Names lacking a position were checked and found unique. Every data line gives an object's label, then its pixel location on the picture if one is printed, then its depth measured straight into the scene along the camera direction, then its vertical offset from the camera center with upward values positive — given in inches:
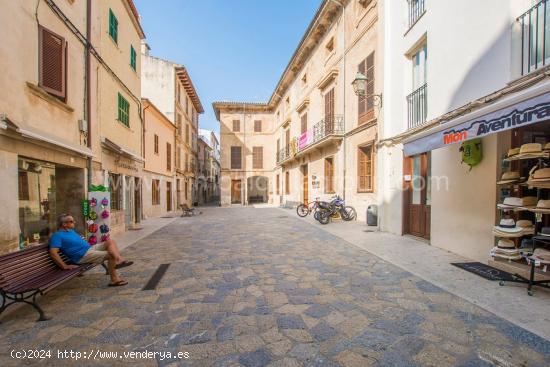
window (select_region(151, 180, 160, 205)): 596.7 -26.5
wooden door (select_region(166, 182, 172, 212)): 711.0 -42.8
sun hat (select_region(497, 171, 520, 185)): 170.1 +1.9
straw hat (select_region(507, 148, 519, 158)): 167.0 +17.2
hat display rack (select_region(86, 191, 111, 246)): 272.5 -38.3
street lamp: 336.2 +119.8
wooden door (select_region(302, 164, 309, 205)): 738.4 -5.4
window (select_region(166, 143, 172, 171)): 694.5 +59.6
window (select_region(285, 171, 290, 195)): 897.6 -6.6
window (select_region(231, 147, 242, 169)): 1067.3 +86.1
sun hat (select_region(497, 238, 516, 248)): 173.4 -40.3
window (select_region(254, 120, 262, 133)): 1096.8 +216.4
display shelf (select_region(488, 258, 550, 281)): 156.9 -54.6
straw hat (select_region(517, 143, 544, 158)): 153.0 +16.6
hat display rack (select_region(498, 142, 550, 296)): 148.9 -23.0
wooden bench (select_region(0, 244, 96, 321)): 117.5 -44.8
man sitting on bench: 152.3 -40.8
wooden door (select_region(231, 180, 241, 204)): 1076.5 -43.5
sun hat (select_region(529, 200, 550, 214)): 147.8 -14.9
